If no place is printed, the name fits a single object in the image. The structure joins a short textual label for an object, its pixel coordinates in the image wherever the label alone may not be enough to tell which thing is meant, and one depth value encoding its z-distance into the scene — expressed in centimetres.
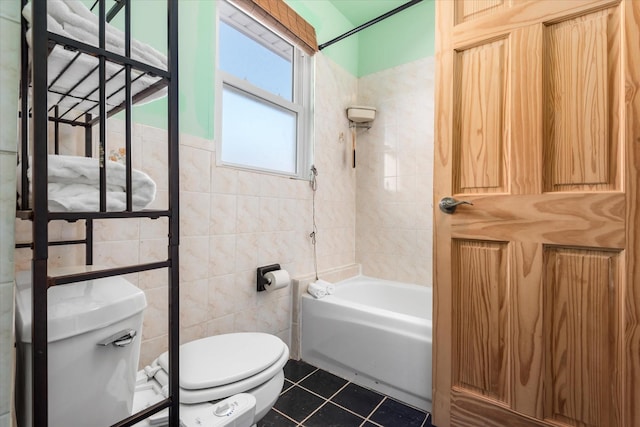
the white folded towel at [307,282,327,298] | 198
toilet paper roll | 178
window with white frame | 176
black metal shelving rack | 55
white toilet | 62
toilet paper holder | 180
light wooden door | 102
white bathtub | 154
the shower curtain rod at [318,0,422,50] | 194
